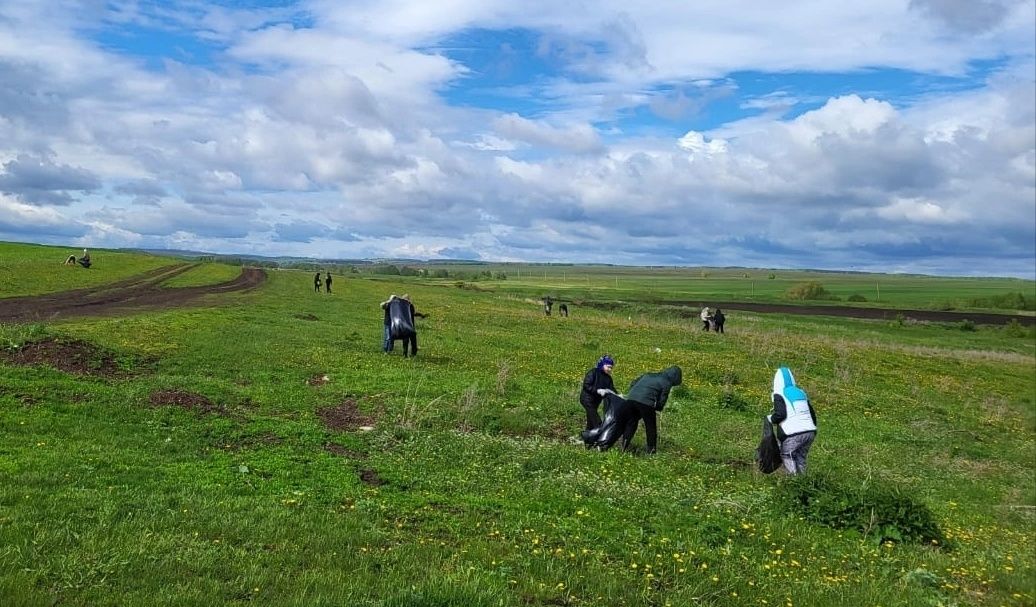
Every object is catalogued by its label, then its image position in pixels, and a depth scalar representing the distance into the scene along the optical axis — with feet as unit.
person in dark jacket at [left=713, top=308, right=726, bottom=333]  157.89
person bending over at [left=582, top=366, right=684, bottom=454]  47.32
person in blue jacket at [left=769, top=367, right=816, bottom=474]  42.83
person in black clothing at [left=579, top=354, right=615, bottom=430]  51.31
